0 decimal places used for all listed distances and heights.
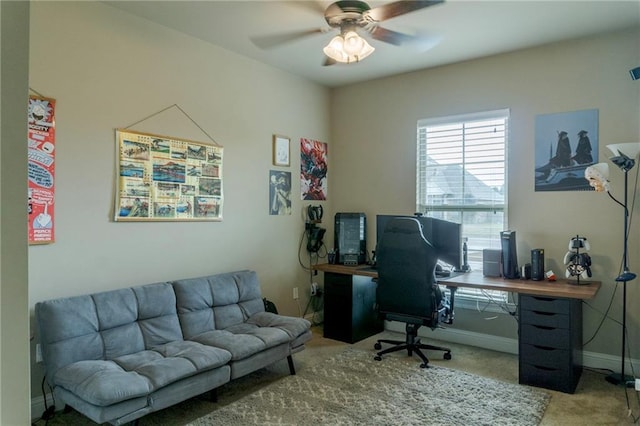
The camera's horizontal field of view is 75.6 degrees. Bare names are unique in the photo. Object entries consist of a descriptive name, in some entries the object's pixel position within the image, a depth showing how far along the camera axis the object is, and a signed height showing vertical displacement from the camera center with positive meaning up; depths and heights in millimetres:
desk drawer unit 3012 -982
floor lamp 3047 +230
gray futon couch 2252 -921
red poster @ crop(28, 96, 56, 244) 2576 +263
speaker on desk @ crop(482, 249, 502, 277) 3715 -464
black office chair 3377 -562
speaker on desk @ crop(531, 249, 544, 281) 3512 -463
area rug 2605 -1316
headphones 4781 -26
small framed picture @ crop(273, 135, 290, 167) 4387 +652
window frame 3939 +79
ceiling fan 2605 +1224
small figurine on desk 3342 -398
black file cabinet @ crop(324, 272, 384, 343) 4180 -994
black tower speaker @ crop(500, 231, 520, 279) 3605 -394
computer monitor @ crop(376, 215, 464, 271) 3730 -247
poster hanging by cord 3096 +256
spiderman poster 4738 +487
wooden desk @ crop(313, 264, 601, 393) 3012 -862
